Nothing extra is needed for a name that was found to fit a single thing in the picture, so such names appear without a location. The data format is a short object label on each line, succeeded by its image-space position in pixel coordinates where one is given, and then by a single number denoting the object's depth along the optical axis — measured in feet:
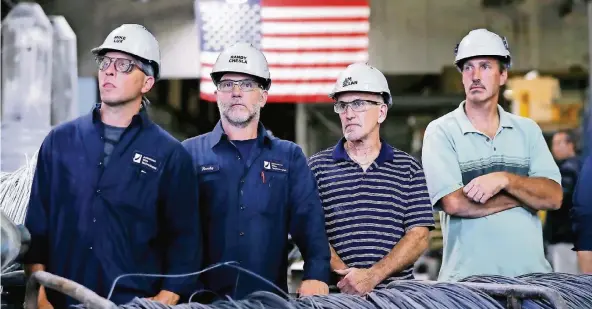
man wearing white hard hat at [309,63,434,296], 10.57
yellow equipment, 27.48
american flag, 21.15
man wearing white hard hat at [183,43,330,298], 10.09
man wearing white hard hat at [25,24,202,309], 9.04
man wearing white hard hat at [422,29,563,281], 11.35
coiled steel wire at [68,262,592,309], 8.34
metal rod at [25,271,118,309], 7.19
